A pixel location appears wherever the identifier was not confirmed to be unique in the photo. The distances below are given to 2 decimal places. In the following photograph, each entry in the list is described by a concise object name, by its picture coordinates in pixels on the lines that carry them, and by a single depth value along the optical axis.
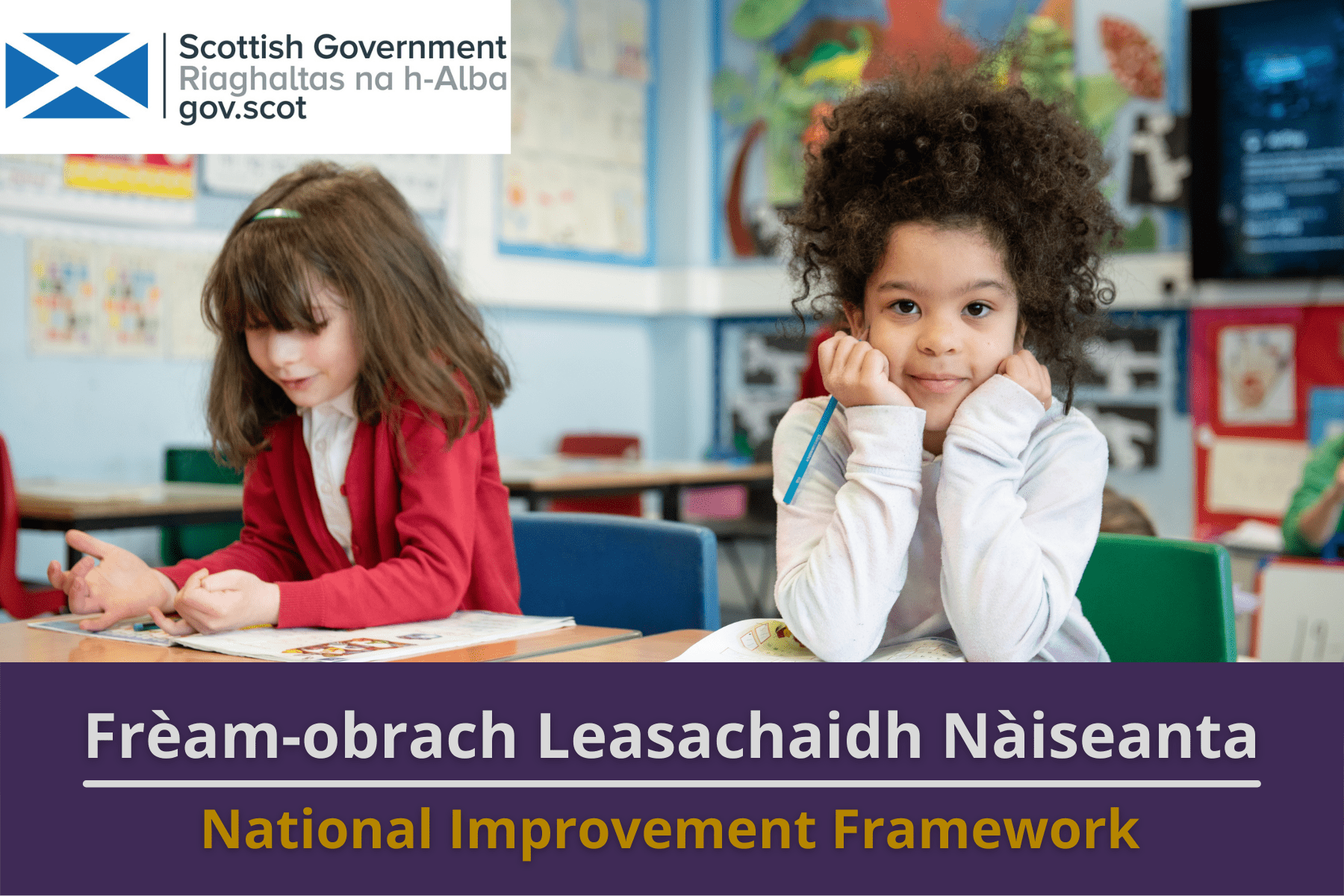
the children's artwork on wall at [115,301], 3.57
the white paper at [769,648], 0.94
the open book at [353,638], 1.01
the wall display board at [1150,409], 4.40
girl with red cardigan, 1.23
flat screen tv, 3.97
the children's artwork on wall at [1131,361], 4.43
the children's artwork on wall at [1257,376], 4.18
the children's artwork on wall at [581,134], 4.97
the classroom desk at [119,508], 2.60
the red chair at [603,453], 4.38
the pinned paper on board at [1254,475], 4.18
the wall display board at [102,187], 3.48
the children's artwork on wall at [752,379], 5.29
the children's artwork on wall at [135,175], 3.61
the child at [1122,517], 1.85
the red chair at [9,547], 2.57
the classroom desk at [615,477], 3.42
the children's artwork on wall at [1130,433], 4.46
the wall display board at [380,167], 3.92
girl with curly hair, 0.96
